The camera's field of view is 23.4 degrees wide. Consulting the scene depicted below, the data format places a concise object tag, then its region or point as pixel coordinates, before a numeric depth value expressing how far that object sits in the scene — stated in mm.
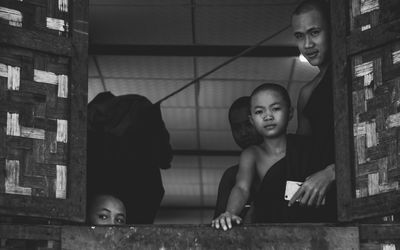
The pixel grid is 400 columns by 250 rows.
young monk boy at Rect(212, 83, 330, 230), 4141
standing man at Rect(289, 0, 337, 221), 3934
